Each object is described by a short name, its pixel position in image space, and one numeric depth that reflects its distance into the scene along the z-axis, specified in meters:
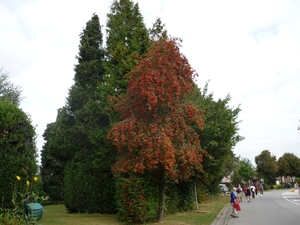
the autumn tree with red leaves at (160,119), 14.02
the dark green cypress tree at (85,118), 21.42
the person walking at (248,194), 33.73
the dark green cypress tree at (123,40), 20.64
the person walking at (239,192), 34.84
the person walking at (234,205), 19.30
